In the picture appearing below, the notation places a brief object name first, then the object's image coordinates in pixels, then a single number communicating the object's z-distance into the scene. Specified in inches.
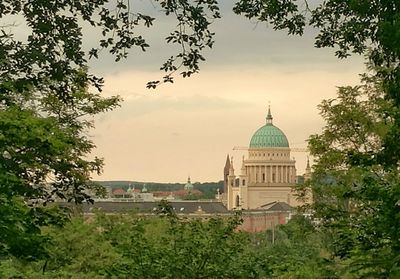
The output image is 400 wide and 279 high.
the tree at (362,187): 677.9
